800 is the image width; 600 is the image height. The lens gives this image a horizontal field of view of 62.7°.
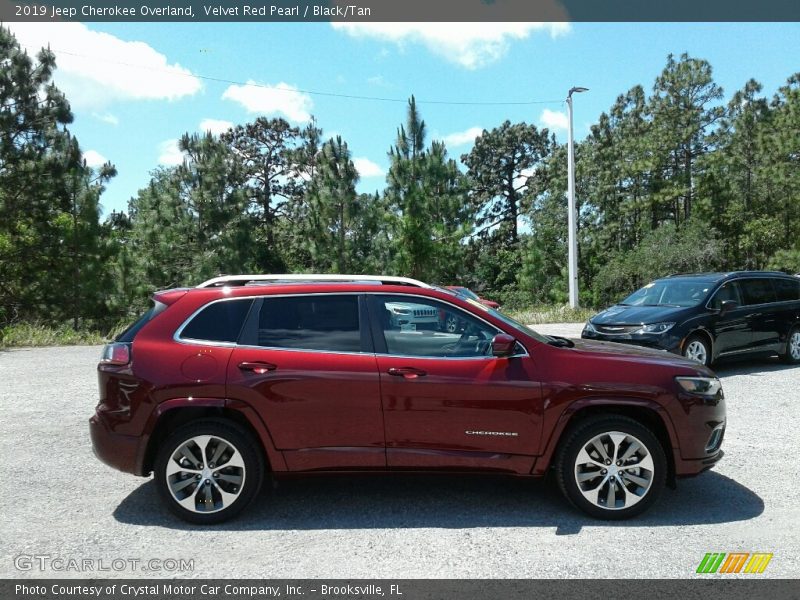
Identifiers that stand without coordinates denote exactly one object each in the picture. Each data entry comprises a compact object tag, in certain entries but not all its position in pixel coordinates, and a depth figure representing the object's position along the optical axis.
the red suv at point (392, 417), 4.36
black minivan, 9.66
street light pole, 26.50
